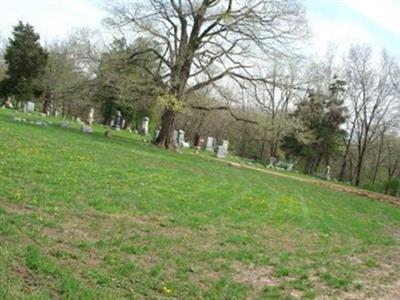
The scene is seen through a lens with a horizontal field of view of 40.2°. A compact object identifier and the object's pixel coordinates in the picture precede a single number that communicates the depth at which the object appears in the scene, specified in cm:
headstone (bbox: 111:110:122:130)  5027
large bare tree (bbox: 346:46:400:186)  5366
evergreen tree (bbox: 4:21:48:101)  5062
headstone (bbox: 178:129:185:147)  3887
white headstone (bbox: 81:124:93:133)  2947
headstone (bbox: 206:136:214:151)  4791
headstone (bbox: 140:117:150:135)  4842
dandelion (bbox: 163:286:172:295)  599
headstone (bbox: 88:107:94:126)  4498
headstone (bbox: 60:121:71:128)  2985
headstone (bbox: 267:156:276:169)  4302
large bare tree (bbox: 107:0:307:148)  2916
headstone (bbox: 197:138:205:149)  5073
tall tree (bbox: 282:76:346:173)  4909
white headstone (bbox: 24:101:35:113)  4567
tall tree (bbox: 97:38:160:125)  2889
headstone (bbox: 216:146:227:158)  3755
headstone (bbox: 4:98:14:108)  4904
